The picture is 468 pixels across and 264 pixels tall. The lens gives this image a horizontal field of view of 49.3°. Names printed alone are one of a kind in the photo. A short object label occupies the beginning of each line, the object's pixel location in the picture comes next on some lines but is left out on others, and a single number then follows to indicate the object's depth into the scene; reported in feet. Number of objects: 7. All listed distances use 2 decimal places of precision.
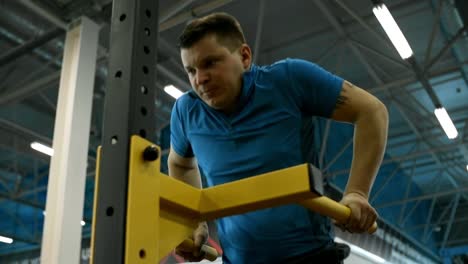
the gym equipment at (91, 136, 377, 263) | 3.14
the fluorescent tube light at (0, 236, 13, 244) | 35.96
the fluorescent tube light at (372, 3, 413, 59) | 14.92
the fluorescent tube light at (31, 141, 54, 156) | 23.34
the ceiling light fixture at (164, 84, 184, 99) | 19.25
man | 4.28
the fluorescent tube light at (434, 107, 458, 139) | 22.03
